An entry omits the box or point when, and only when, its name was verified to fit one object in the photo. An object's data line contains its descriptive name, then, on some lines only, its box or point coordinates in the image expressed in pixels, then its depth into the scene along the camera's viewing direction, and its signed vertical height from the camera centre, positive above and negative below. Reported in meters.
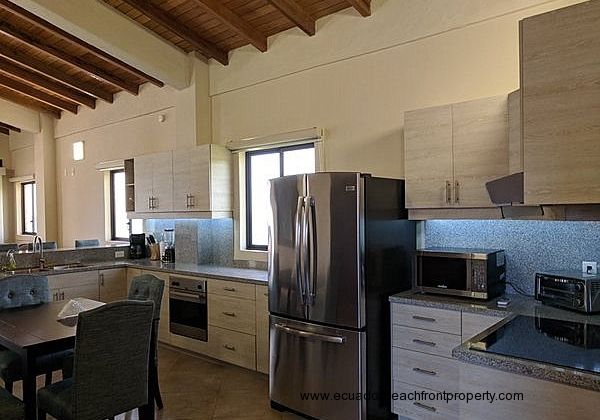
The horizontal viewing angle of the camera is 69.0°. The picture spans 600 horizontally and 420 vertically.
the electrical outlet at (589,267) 2.67 -0.39
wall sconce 7.07 +0.98
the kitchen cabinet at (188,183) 4.65 +0.30
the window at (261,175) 4.50 +0.36
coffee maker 5.72 -0.48
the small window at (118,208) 6.68 +0.04
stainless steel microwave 2.76 -0.44
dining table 2.36 -0.73
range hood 2.03 +0.08
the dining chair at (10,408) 2.27 -1.05
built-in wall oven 4.29 -1.00
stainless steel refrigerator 2.88 -0.56
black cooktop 1.66 -0.59
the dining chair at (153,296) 3.16 -0.67
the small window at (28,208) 8.97 +0.07
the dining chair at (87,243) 6.26 -0.48
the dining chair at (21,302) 2.96 -0.70
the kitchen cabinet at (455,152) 2.73 +0.36
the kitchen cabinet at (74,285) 4.68 -0.82
